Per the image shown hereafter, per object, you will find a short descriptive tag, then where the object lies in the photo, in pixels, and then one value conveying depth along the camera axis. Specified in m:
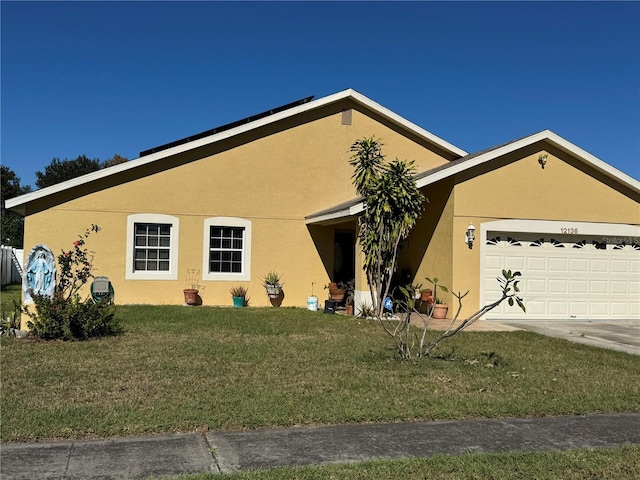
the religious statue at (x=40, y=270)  11.23
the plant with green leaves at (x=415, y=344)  7.60
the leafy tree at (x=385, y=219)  13.74
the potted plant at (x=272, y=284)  16.41
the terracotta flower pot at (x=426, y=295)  14.66
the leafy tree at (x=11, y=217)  42.28
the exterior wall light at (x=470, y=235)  14.09
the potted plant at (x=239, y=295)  16.25
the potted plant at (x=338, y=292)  16.44
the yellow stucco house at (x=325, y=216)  14.48
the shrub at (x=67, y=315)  9.70
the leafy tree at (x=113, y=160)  52.69
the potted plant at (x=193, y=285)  15.78
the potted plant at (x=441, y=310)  14.11
